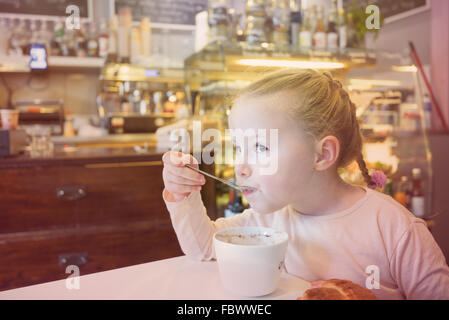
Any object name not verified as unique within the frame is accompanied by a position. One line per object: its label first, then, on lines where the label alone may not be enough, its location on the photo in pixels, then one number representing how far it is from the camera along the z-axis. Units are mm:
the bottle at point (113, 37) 3602
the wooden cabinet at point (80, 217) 1632
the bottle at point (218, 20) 2381
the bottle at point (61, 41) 3666
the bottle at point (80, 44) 3672
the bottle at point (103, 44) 3646
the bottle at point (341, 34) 2637
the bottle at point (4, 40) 3475
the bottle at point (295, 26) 2535
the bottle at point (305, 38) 2500
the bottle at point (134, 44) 3650
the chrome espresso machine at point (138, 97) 3617
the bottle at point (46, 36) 3670
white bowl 589
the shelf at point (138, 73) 3549
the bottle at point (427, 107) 2916
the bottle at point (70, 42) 3682
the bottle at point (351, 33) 2709
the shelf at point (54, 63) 3480
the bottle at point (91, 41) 3679
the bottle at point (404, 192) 2541
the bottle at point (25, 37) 3582
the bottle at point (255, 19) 2385
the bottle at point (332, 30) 2590
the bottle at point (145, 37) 3738
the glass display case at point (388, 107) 2443
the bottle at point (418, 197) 2529
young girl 743
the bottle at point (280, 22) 2492
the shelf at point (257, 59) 2107
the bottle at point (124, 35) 3617
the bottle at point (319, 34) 2551
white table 599
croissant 528
